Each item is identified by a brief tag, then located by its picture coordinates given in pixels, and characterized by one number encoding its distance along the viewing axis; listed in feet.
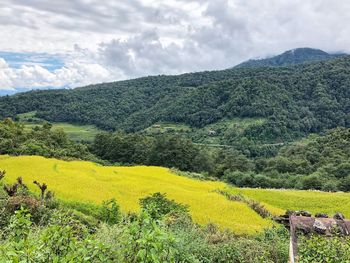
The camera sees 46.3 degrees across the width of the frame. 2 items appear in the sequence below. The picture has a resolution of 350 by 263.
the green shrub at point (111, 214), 52.06
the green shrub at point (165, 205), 57.36
